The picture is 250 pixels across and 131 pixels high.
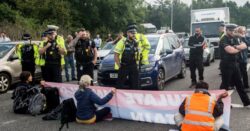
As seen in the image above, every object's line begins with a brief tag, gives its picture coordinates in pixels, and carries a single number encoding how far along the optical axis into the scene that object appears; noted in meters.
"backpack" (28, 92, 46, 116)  7.88
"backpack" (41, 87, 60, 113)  8.20
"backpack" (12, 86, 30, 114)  8.06
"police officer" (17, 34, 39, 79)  10.06
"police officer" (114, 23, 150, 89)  8.18
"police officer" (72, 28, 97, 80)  9.34
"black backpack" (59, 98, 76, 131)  6.86
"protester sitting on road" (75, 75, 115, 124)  6.92
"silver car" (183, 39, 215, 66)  17.80
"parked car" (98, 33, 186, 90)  9.74
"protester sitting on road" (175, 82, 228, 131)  5.29
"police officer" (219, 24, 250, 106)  7.87
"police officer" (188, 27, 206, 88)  11.10
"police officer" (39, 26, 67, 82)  8.68
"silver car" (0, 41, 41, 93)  11.11
